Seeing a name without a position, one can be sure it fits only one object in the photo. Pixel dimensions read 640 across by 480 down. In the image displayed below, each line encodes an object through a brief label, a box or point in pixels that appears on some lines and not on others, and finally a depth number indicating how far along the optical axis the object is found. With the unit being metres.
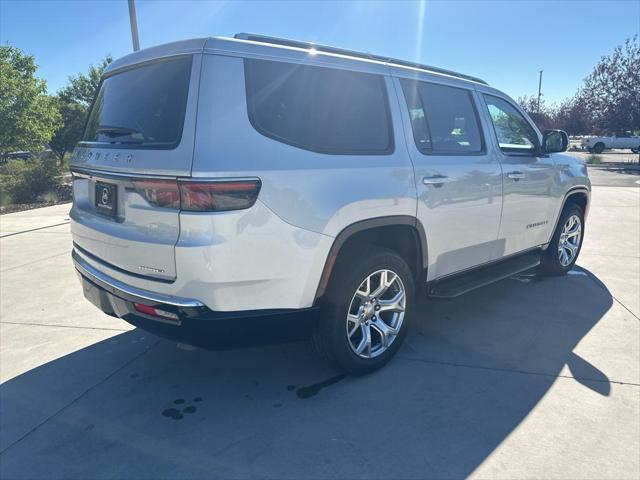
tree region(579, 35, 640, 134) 28.05
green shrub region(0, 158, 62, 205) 12.91
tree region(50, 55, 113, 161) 28.73
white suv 2.34
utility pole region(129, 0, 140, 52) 9.17
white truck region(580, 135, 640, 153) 38.81
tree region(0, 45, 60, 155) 15.16
